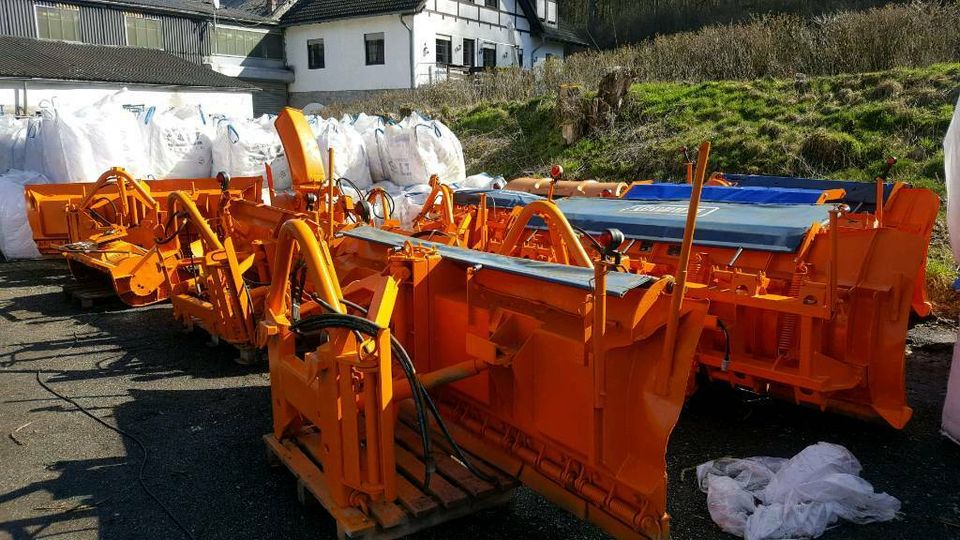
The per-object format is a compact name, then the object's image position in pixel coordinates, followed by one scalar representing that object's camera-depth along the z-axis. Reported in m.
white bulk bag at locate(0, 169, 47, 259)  8.88
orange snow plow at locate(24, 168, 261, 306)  6.38
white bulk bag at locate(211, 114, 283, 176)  9.62
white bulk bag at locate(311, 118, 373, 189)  9.48
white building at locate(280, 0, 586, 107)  25.42
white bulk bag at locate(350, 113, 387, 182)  9.89
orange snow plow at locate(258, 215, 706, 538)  2.52
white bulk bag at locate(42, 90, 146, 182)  8.97
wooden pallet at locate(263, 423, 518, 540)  2.77
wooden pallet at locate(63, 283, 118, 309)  6.96
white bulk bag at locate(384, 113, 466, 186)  9.54
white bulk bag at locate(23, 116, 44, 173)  9.91
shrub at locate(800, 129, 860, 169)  9.03
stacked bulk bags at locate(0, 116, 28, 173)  10.10
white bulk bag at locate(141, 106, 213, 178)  9.49
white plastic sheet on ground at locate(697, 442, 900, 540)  3.00
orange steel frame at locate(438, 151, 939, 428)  3.59
